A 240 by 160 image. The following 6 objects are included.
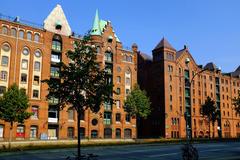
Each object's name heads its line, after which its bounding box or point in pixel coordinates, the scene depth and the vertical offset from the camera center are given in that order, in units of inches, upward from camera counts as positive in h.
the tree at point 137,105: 2529.5 +139.0
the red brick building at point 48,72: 2301.9 +388.2
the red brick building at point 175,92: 3264.8 +341.3
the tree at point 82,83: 718.5 +90.1
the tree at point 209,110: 2979.8 +116.4
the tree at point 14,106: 1892.2 +96.1
